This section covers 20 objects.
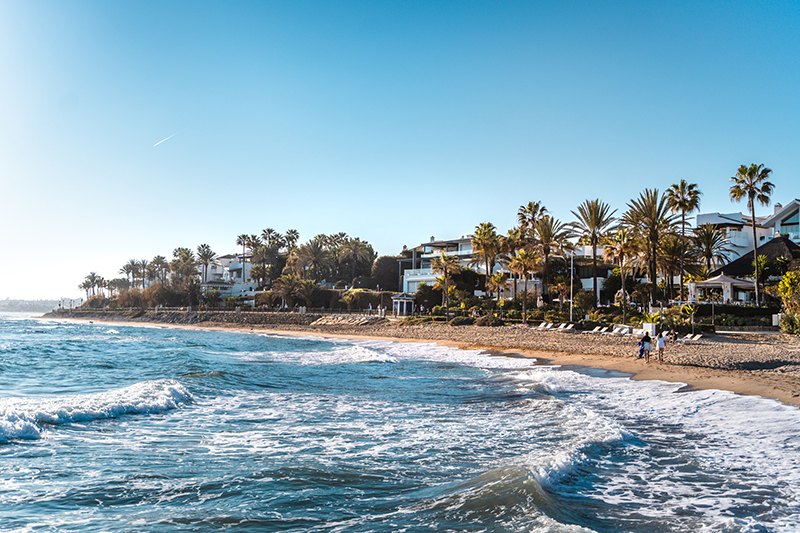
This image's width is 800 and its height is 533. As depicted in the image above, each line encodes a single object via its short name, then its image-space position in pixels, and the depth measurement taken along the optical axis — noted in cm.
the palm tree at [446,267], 6994
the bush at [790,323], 3350
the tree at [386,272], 9631
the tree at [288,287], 9100
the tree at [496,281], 6488
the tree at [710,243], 6178
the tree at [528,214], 6912
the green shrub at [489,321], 5336
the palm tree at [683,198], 5738
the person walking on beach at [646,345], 2755
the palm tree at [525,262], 5756
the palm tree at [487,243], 6581
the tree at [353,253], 10625
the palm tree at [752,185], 4966
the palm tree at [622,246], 4925
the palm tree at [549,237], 5838
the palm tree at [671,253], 5191
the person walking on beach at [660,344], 2655
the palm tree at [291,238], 12159
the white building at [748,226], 6612
